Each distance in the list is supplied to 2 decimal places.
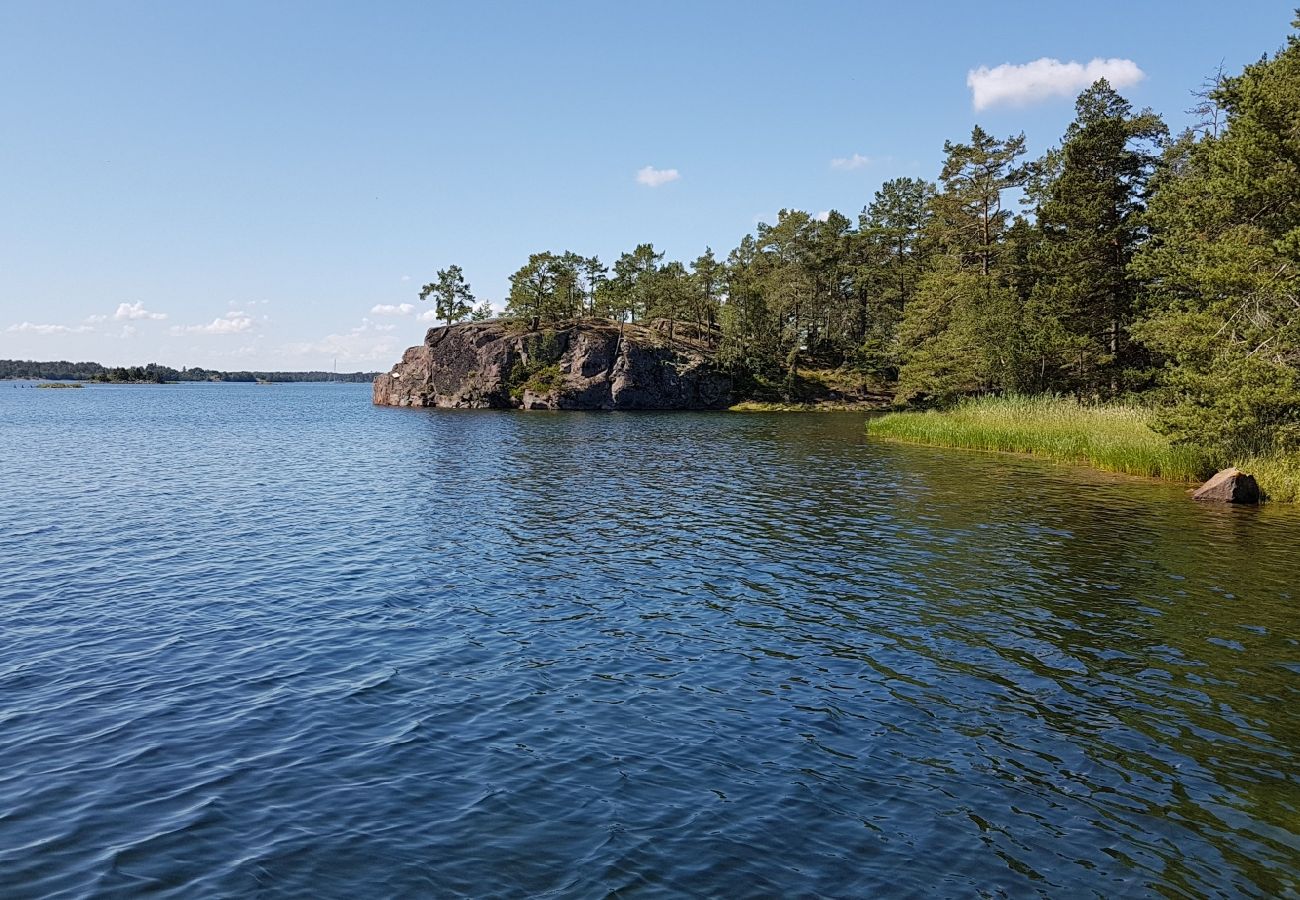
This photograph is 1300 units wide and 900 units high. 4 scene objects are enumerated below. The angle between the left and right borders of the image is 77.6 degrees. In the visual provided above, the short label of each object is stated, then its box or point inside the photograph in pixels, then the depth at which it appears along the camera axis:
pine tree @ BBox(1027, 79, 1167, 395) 55.72
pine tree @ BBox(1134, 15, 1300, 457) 32.28
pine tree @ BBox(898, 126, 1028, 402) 65.69
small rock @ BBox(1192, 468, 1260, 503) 32.47
